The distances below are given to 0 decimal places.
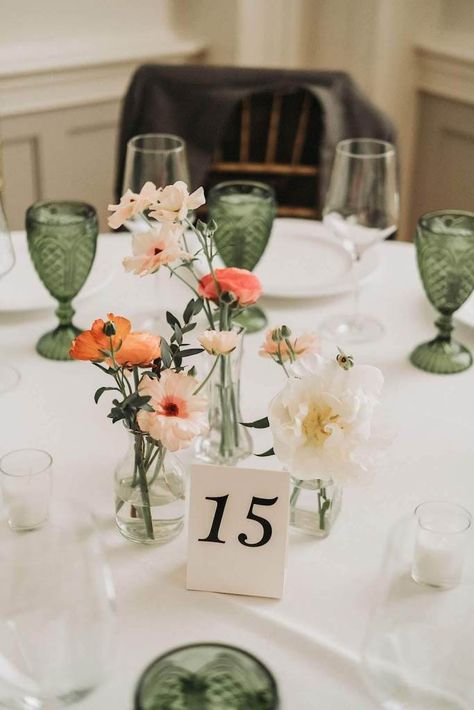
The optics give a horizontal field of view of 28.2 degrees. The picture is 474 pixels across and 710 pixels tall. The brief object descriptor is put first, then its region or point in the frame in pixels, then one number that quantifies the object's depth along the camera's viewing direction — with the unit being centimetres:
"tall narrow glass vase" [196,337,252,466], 99
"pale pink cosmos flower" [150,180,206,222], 89
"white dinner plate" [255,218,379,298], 146
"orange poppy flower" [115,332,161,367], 83
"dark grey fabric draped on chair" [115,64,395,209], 209
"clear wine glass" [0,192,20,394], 115
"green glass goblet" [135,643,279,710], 57
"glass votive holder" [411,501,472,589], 80
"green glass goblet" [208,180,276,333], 135
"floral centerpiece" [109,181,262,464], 88
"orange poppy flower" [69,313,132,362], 83
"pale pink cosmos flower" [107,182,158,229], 91
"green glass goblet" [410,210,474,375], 125
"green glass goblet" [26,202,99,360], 126
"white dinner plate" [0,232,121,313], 139
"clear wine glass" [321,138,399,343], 133
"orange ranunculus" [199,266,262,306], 91
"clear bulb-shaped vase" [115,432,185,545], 90
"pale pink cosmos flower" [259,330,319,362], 90
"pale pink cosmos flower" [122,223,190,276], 88
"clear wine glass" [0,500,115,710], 58
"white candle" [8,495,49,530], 70
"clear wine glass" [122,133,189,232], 139
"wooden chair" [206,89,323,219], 211
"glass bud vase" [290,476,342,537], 90
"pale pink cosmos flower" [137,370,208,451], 79
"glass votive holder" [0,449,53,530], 81
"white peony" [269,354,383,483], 77
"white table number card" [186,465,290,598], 82
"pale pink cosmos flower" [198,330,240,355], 84
